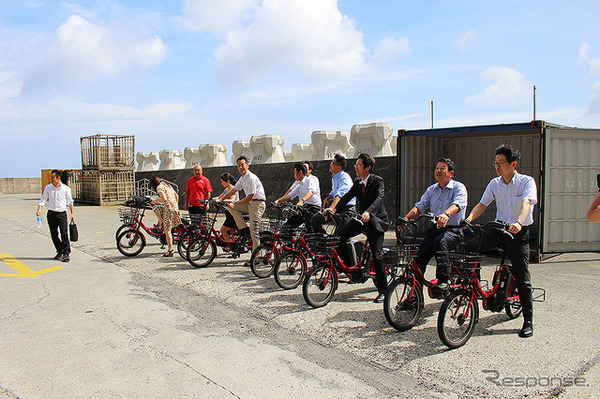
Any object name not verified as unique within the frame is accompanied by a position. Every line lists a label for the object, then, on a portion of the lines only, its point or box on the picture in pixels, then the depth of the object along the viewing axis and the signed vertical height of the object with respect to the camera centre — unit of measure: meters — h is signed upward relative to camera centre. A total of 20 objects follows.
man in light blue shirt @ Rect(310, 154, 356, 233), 7.21 -0.05
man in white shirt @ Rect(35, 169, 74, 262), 9.39 -0.42
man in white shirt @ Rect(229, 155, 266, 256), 8.41 -0.23
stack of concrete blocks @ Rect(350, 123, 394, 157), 16.72 +1.48
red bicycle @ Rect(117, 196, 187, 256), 9.60 -0.93
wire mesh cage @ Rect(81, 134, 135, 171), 23.78 +1.50
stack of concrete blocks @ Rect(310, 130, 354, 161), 20.11 +1.63
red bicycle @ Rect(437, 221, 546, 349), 4.50 -1.09
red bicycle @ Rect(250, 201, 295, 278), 7.50 -0.94
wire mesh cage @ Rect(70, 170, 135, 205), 24.12 -0.06
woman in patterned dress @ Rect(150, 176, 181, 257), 9.44 -0.45
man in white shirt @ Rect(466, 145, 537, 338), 4.86 -0.34
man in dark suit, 5.88 -0.39
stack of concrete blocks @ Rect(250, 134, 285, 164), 21.36 +1.52
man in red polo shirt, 10.50 -0.11
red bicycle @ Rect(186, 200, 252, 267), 8.45 -0.99
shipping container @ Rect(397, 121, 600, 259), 9.05 -0.01
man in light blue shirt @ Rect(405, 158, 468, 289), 5.14 -0.33
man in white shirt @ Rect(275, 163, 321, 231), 8.00 -0.18
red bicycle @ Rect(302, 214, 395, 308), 5.90 -1.06
